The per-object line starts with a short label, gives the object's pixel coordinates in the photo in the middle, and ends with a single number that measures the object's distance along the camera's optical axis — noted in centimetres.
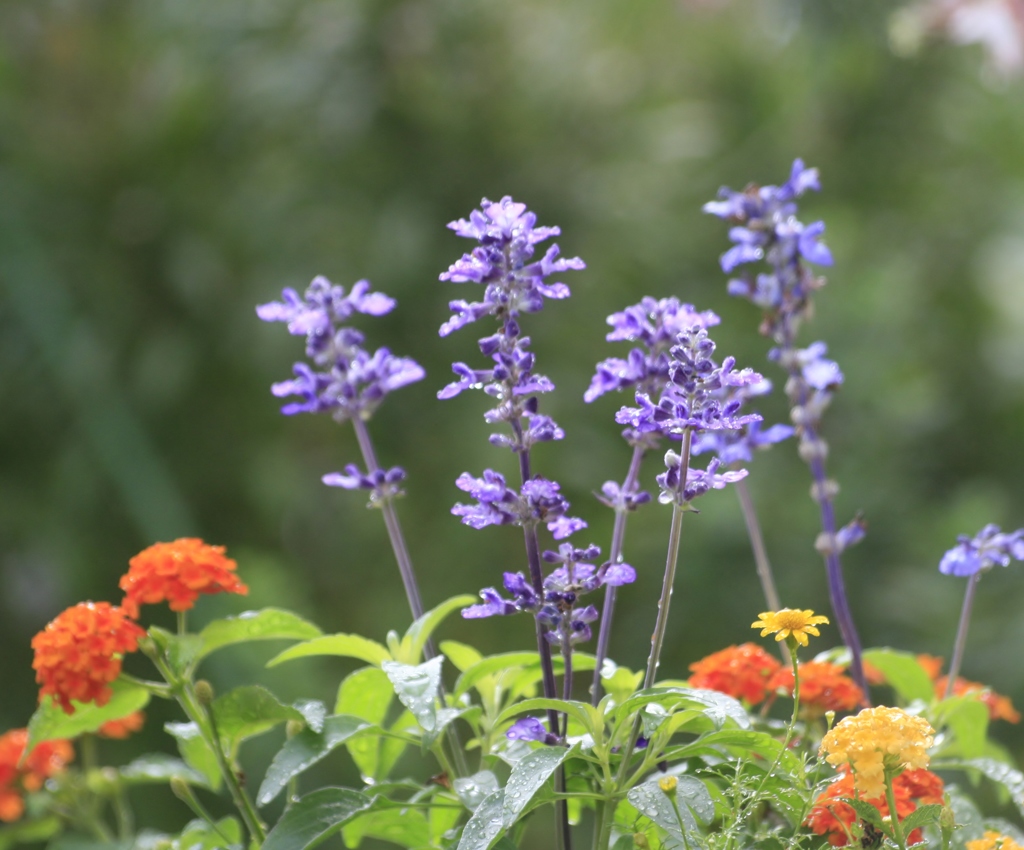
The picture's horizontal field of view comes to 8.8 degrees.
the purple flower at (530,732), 198
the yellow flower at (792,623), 196
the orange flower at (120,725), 211
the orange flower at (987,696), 208
